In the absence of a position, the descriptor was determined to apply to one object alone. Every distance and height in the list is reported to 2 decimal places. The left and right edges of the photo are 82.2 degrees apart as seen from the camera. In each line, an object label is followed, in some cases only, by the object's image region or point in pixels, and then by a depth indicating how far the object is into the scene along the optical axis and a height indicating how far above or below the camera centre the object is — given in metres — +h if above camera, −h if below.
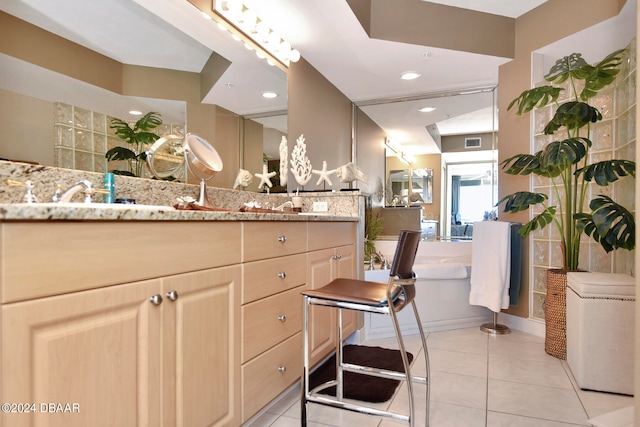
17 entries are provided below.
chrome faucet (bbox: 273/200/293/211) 2.31 +0.04
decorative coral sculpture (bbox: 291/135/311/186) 2.88 +0.37
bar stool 1.33 -0.33
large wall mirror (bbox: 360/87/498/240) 3.55 +0.58
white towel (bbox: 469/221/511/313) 2.79 -0.43
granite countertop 0.68 -0.01
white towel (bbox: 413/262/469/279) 2.93 -0.49
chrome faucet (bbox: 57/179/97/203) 1.25 +0.06
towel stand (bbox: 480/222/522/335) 2.92 -0.48
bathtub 2.80 -0.77
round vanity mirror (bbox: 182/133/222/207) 1.75 +0.25
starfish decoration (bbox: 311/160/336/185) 2.94 +0.29
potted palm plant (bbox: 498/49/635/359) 1.97 +0.20
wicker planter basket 2.38 -0.69
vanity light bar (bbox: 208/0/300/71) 2.15 +1.15
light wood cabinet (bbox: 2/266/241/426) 0.72 -0.35
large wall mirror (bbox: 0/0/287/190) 1.24 +0.59
